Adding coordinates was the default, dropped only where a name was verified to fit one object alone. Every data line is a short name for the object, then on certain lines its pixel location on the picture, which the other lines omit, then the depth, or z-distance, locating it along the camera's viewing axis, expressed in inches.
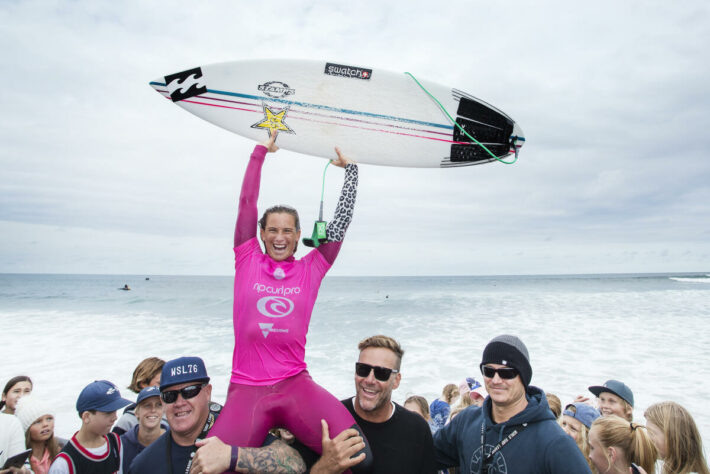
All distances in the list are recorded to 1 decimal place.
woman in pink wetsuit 80.2
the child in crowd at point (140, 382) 130.4
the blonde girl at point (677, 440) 104.3
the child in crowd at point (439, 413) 192.2
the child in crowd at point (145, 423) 115.0
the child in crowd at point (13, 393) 161.2
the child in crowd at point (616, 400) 145.9
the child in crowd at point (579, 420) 137.4
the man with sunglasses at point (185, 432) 75.8
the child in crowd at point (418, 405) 175.2
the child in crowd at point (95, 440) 99.8
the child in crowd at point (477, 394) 181.8
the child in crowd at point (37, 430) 137.0
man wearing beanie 70.2
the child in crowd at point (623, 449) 103.7
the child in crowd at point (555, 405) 160.4
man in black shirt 81.6
